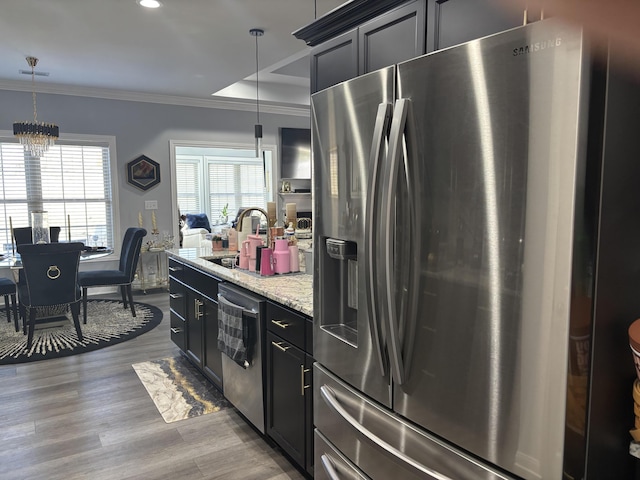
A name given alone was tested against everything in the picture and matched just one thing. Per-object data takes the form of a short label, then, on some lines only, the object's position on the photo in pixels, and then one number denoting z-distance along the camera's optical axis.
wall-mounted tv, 8.02
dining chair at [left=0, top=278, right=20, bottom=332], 4.75
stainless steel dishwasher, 2.49
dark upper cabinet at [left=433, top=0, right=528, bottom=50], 1.15
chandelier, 4.94
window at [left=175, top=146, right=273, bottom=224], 10.79
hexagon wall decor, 6.68
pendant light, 4.00
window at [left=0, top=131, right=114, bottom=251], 6.05
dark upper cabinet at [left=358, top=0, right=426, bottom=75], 1.40
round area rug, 4.18
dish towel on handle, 2.57
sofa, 7.90
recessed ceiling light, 3.36
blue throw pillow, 10.01
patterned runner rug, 3.09
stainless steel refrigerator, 1.01
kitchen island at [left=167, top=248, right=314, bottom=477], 2.18
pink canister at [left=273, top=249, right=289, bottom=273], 2.95
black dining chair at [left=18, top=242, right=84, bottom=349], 4.17
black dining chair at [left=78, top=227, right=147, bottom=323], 5.19
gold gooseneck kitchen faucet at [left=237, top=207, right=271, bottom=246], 3.06
